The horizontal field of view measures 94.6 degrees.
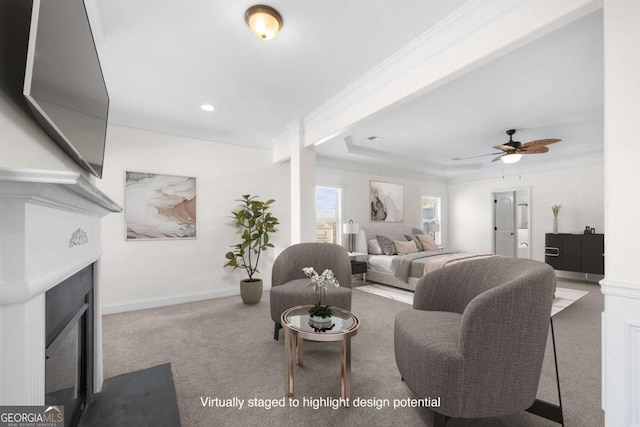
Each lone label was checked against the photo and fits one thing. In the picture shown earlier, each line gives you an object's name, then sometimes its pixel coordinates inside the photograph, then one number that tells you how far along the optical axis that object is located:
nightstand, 5.23
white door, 7.29
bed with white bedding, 4.79
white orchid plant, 2.08
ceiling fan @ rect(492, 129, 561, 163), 4.08
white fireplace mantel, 0.77
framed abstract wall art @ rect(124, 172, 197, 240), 3.88
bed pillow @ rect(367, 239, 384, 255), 5.88
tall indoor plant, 4.10
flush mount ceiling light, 1.96
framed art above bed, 6.68
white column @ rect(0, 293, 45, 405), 0.79
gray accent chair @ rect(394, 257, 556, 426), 1.43
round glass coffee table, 1.85
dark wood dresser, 5.47
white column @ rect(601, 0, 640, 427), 1.36
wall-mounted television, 0.93
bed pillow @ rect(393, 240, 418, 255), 5.84
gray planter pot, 4.06
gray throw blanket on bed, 4.90
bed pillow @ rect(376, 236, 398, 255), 5.76
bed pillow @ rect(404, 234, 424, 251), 6.34
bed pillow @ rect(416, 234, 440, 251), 6.40
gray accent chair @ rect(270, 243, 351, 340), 2.73
